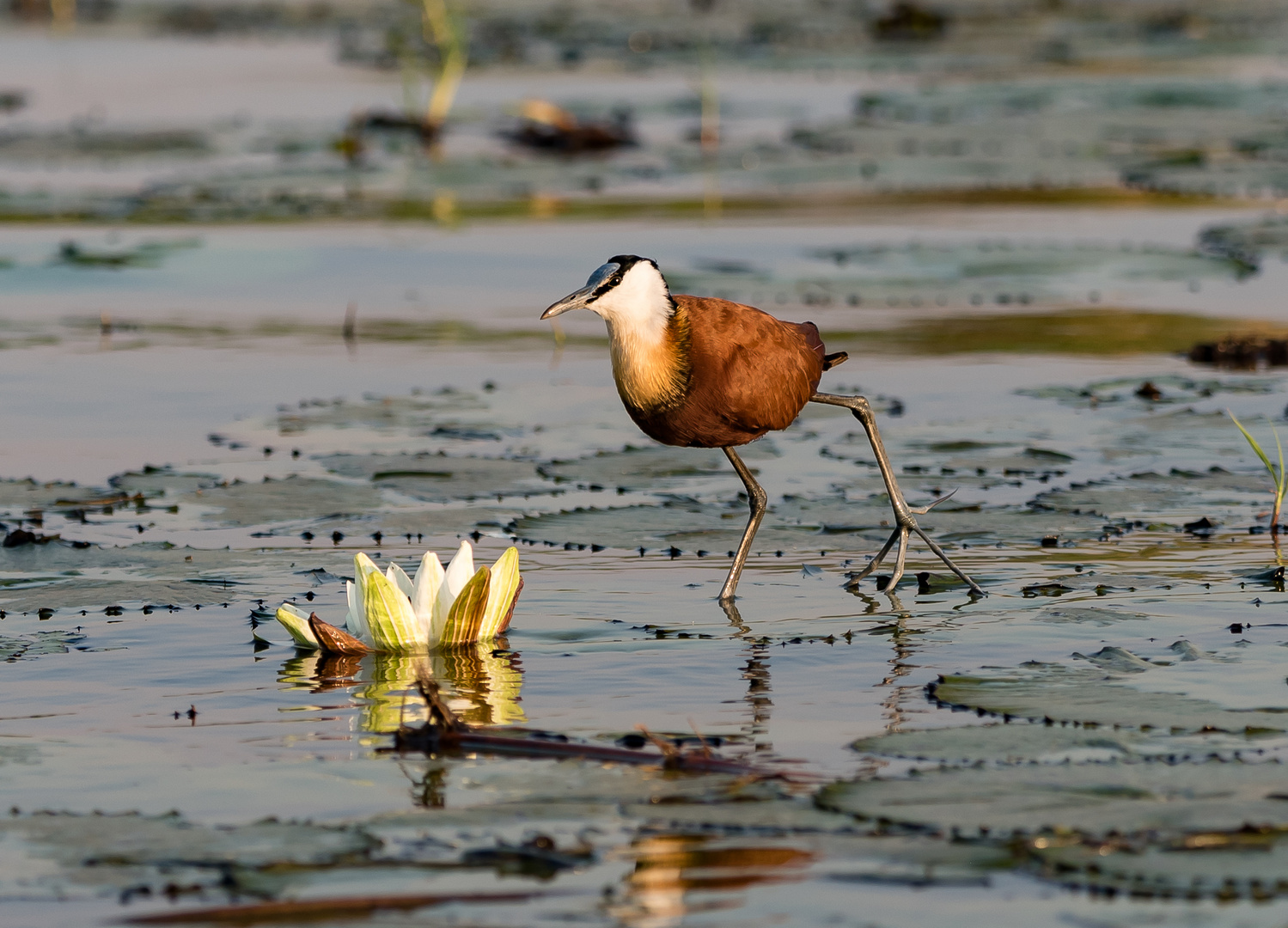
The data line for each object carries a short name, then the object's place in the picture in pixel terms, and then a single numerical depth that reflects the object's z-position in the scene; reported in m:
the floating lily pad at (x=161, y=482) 14.98
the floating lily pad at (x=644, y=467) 15.31
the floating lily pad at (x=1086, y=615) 11.49
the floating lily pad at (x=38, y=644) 11.16
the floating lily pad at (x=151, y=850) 7.68
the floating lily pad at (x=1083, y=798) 7.93
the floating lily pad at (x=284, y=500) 14.16
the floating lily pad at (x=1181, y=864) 7.29
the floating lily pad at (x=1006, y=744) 8.92
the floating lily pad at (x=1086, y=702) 9.34
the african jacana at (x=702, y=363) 11.20
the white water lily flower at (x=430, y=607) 10.95
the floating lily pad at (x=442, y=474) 15.00
